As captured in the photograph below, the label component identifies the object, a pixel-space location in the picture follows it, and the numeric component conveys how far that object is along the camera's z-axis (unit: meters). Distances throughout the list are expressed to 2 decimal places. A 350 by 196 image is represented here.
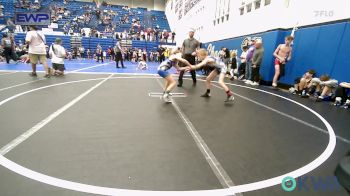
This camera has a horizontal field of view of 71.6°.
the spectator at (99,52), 21.14
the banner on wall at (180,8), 27.59
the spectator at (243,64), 11.09
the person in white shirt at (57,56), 9.28
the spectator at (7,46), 13.43
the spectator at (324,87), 6.42
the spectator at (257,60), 9.20
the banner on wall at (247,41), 11.32
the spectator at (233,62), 11.45
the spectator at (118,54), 14.38
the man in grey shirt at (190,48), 8.55
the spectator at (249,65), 9.86
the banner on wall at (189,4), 21.84
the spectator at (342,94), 5.95
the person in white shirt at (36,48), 8.37
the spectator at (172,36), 28.84
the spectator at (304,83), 7.20
